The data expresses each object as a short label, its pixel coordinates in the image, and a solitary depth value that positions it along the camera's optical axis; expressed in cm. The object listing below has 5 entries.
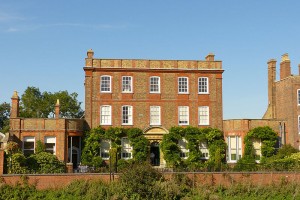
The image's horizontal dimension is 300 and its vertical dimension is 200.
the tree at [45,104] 6103
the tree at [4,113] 6944
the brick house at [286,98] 3869
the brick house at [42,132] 3453
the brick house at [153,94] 3709
